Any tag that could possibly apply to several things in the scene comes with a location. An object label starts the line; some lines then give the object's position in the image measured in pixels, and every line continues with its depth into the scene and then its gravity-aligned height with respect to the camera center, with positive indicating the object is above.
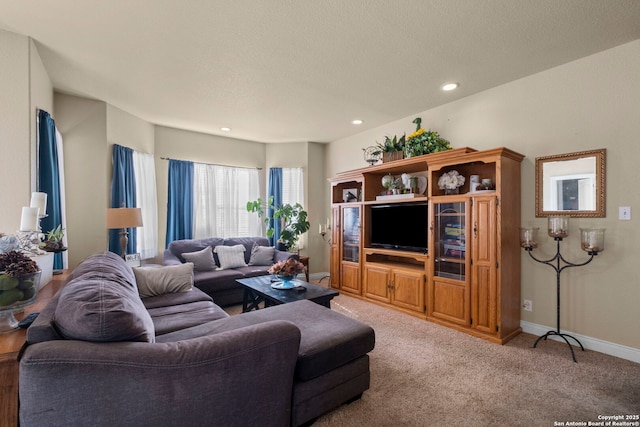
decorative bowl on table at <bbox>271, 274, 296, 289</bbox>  3.03 -0.76
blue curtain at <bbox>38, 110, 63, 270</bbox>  2.62 +0.39
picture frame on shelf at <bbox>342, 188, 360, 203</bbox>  4.73 +0.27
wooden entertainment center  2.81 -0.48
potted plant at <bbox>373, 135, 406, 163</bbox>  3.88 +0.86
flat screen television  3.60 -0.21
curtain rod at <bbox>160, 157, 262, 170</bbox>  4.68 +0.86
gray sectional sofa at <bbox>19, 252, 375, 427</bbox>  1.03 -0.65
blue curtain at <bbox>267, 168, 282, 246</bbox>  5.47 +0.42
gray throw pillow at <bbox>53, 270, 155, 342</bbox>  1.13 -0.42
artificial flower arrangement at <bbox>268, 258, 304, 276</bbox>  3.00 -0.60
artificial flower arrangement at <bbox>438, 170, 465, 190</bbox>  3.29 +0.35
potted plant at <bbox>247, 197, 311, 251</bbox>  5.07 -0.15
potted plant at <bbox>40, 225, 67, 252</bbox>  2.26 -0.24
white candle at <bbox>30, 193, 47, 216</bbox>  2.09 +0.08
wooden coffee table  2.81 -0.84
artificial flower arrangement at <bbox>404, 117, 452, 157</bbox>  3.48 +0.84
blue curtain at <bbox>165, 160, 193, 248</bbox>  4.65 +0.17
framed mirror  2.56 +0.24
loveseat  3.81 -0.75
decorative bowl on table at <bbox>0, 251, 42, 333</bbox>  1.27 -0.32
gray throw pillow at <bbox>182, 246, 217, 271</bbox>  4.12 -0.68
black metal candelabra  2.62 -0.53
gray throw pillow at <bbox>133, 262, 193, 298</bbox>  2.75 -0.67
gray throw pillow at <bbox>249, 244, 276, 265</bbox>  4.61 -0.70
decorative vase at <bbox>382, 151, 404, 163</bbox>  3.85 +0.75
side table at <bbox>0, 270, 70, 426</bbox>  1.06 -0.63
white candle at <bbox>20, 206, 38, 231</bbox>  1.92 -0.04
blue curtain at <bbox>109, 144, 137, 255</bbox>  3.72 +0.35
